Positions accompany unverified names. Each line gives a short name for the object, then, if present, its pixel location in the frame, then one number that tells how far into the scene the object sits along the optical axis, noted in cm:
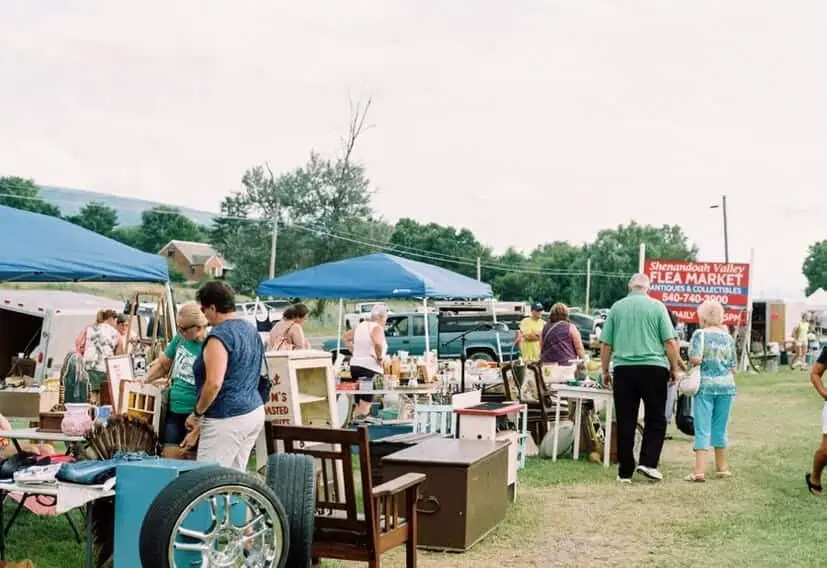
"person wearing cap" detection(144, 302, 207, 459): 575
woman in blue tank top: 536
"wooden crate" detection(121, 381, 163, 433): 591
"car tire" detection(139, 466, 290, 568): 400
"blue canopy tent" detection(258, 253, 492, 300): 1195
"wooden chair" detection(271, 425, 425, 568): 486
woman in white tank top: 1073
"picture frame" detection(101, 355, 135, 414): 685
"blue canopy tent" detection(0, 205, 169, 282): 711
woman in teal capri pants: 864
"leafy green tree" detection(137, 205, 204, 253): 8338
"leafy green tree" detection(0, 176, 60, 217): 6469
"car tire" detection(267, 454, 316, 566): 453
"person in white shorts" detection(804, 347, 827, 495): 808
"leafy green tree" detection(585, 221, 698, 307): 7562
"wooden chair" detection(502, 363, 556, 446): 1030
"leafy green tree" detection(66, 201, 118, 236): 7646
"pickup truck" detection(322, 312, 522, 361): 2167
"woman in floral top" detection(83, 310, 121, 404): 1211
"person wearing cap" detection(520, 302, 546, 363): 1444
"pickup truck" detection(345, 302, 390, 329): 2718
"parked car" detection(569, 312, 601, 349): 3181
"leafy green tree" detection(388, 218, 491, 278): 7288
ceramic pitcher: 548
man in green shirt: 858
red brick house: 8620
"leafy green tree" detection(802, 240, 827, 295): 10441
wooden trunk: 615
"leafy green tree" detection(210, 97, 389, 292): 4550
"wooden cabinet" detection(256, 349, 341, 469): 721
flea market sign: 1941
